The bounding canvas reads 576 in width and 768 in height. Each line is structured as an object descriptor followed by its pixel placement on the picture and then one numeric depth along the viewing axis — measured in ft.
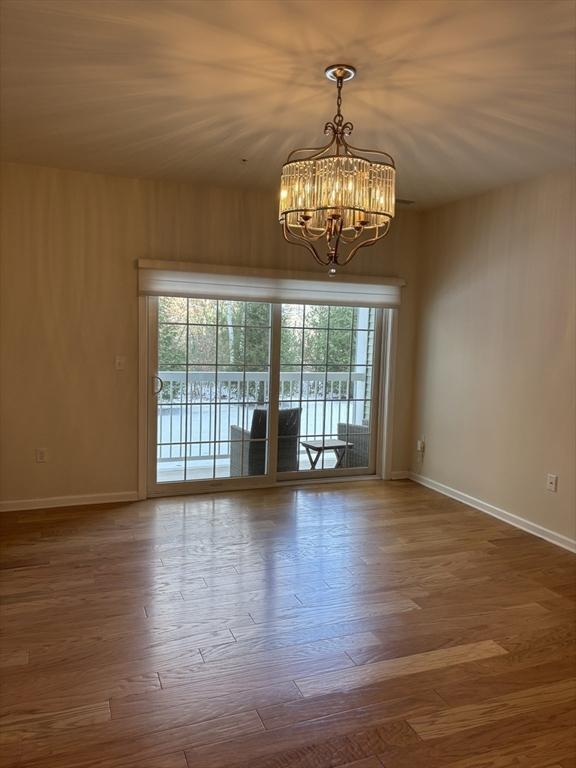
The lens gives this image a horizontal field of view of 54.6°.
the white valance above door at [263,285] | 14.90
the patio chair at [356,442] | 18.06
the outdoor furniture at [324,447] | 17.60
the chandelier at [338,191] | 8.05
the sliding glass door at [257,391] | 15.69
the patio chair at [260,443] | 16.69
